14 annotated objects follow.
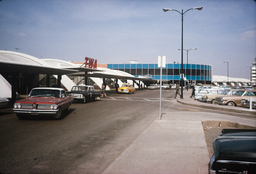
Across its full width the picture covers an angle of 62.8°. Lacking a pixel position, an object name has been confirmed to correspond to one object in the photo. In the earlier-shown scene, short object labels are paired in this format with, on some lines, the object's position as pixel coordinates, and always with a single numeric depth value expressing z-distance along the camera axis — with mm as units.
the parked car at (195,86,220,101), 21820
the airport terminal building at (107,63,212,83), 83438
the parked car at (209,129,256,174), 2828
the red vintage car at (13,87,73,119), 9320
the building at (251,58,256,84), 146950
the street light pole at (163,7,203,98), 22756
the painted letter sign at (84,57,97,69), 29506
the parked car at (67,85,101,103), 18328
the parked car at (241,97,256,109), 15033
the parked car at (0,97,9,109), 11061
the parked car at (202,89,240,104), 19852
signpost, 10102
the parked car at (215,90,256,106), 16639
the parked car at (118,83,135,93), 36675
